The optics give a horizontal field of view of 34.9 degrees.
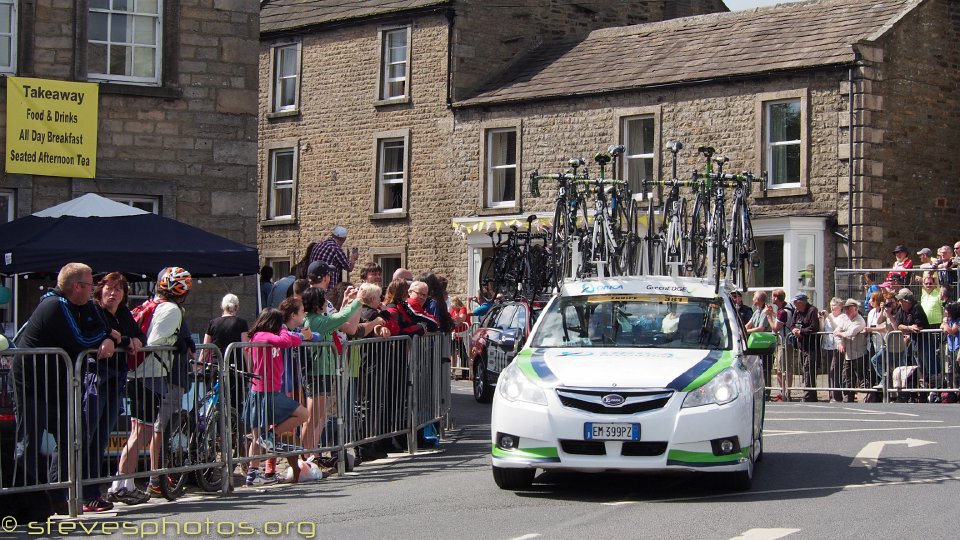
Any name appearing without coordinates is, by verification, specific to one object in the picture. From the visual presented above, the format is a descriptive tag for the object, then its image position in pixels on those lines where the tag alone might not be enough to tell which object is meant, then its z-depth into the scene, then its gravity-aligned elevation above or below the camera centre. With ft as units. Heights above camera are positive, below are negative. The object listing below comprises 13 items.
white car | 36.32 -2.53
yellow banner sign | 65.36 +6.96
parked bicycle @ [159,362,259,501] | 38.42 -3.75
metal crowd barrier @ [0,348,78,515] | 33.71 -3.11
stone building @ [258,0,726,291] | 126.11 +16.09
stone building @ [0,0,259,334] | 66.49 +8.65
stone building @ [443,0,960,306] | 102.83 +13.26
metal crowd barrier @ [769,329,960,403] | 75.41 -3.32
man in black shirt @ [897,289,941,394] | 75.51 -1.50
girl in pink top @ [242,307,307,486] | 40.86 -3.01
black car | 72.59 -2.16
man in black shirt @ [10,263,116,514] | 34.09 -1.79
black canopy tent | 52.26 +1.62
